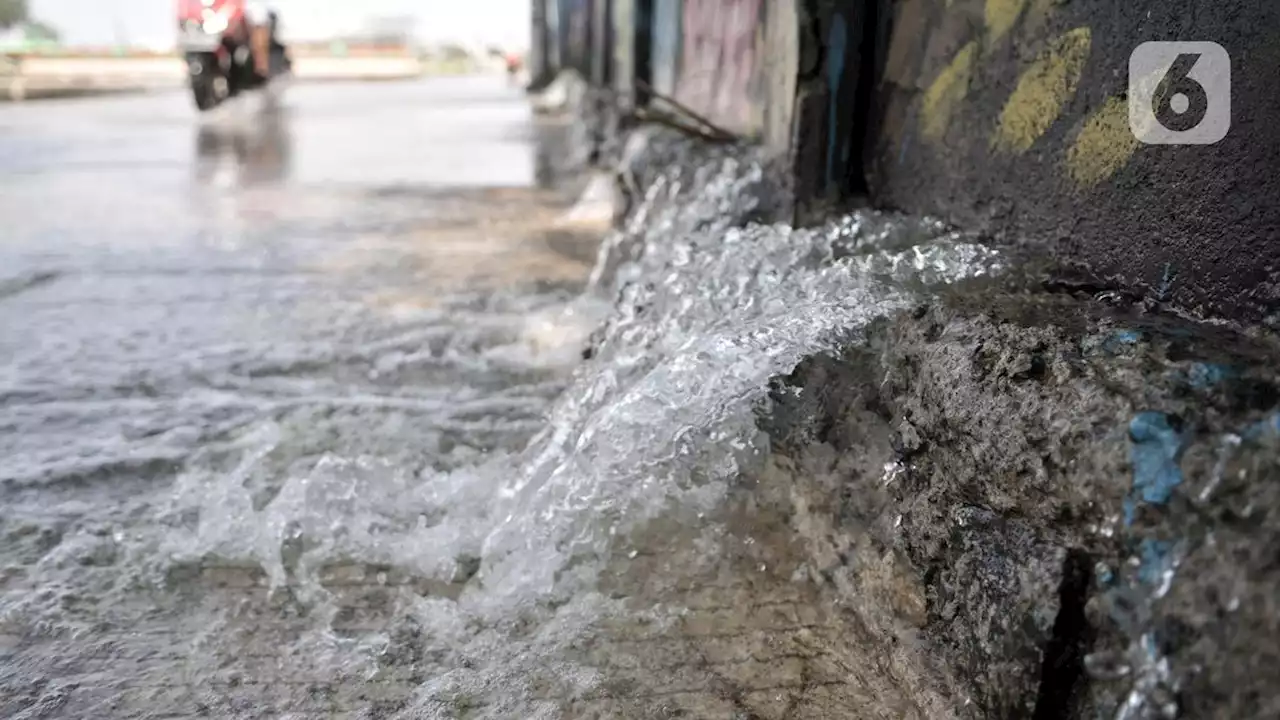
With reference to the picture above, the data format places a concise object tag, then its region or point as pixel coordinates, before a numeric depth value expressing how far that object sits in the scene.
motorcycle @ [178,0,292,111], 9.42
